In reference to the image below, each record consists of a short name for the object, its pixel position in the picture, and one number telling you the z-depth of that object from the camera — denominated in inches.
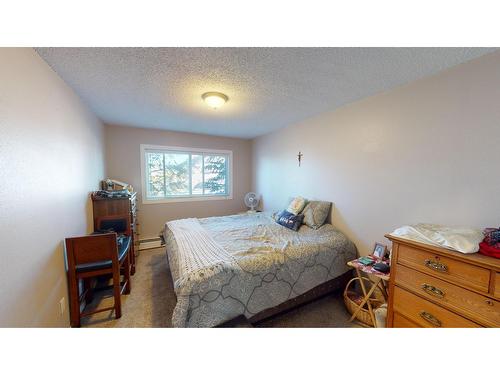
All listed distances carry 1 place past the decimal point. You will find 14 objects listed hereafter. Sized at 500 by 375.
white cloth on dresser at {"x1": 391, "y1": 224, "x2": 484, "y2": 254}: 40.9
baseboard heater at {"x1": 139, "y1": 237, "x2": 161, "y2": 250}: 132.5
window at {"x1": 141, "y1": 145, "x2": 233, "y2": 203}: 137.6
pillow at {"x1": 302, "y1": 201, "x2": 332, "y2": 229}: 92.9
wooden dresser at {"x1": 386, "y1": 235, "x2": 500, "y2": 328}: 36.9
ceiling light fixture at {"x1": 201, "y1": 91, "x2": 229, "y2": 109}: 73.5
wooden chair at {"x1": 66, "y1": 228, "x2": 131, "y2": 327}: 60.9
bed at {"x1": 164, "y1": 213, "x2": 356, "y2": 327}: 50.6
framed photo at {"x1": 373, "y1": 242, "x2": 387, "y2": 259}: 68.4
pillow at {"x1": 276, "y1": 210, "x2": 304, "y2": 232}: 95.8
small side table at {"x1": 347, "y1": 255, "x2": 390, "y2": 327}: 59.0
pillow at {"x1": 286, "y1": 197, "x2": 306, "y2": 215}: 103.0
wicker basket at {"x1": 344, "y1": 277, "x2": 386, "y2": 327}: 64.6
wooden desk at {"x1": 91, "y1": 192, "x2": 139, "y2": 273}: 91.0
